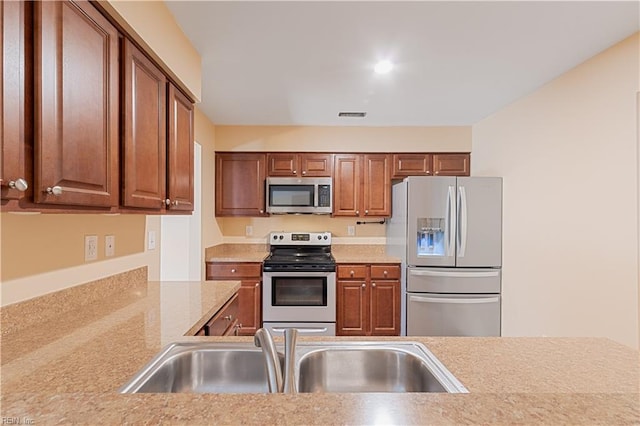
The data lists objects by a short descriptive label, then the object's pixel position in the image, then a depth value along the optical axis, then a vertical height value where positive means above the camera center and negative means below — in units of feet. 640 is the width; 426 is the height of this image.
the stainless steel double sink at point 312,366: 3.48 -1.72
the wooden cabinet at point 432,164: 12.27 +1.85
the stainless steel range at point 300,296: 10.78 -2.85
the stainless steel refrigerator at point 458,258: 10.25 -1.45
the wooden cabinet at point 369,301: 11.07 -3.08
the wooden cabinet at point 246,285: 10.72 -2.49
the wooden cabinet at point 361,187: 12.18 +0.95
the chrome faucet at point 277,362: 2.75 -1.33
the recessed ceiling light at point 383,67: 7.21 +3.34
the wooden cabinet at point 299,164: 12.14 +1.80
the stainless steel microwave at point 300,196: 11.87 +0.58
